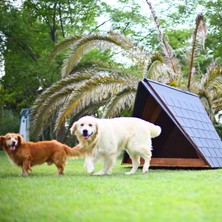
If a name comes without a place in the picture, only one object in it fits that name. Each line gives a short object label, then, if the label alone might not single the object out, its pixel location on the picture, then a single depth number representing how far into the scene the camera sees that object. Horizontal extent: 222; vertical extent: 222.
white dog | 8.67
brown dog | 8.17
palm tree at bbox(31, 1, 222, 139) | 14.29
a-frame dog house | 10.28
